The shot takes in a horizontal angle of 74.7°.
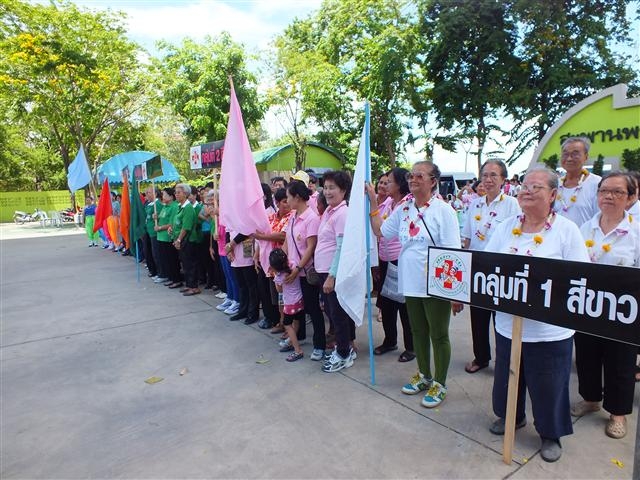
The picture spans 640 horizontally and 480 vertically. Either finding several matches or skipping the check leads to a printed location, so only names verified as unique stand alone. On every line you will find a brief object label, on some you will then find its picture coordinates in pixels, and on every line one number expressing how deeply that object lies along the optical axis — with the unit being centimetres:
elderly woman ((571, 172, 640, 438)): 271
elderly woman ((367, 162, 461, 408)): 304
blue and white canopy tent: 1862
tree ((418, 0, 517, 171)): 1580
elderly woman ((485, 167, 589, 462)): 232
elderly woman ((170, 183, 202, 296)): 664
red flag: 999
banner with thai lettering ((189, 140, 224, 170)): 737
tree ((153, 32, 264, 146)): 1756
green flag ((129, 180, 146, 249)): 811
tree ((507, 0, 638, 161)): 1534
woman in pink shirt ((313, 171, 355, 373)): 364
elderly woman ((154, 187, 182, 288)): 729
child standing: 406
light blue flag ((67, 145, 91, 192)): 1202
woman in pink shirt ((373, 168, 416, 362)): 391
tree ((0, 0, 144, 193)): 1784
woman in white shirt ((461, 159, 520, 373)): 352
